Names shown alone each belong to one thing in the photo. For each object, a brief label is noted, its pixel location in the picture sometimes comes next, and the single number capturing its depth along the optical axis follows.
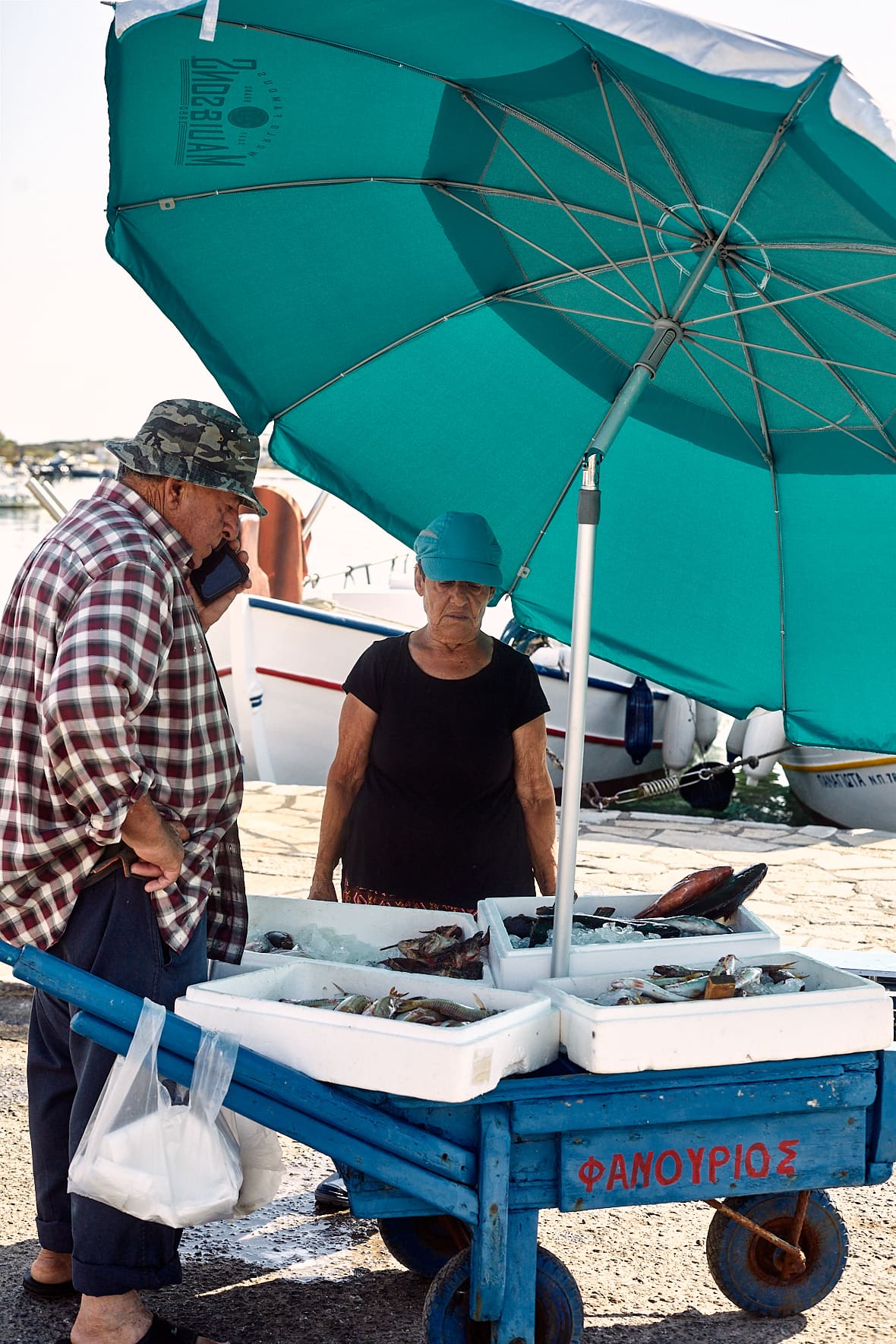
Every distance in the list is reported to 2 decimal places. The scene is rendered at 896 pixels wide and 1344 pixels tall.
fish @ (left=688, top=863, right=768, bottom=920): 2.93
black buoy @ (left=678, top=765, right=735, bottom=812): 12.30
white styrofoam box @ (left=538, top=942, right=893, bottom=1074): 2.16
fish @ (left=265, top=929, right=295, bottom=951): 2.88
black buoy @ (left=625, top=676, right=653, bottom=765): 12.73
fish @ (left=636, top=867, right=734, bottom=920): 2.96
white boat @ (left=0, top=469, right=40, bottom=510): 96.25
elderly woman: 3.49
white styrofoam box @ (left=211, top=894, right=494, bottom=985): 2.95
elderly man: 2.24
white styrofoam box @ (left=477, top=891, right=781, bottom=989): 2.55
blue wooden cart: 2.16
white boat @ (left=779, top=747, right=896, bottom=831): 11.42
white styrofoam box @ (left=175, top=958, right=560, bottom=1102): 2.05
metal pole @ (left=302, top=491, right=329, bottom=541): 14.73
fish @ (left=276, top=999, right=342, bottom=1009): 2.36
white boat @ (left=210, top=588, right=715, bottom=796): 11.53
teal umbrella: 2.27
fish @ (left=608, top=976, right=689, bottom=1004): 2.30
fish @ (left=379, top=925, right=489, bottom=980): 2.63
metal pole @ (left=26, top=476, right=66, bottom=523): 10.22
